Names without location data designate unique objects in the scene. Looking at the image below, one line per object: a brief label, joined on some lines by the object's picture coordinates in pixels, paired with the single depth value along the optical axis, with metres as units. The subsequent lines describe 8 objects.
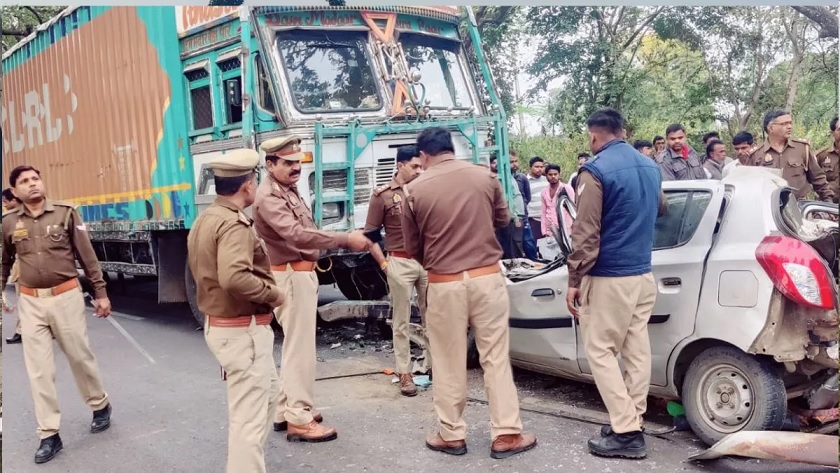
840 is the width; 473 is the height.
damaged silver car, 2.80
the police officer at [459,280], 3.11
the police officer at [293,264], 3.28
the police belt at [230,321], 2.73
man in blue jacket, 3.00
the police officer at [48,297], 3.21
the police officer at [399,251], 4.08
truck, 3.82
